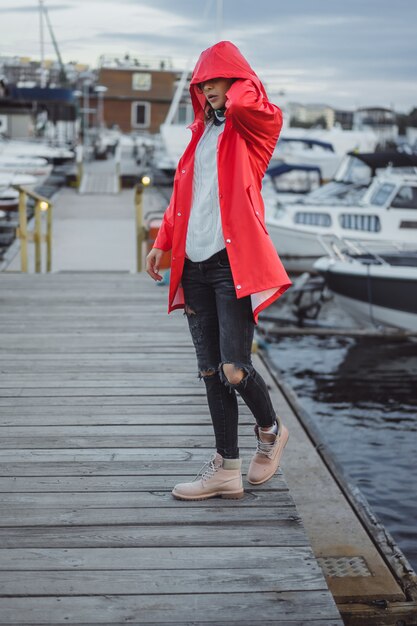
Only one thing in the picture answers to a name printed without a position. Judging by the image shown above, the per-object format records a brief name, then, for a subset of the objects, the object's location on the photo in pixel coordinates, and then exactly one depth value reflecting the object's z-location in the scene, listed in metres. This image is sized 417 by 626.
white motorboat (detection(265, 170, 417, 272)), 18.80
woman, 3.43
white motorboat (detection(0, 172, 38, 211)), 21.98
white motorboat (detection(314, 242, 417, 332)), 13.63
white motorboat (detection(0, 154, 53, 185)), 30.62
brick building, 73.50
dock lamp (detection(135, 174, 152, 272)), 10.80
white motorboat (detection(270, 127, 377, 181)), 37.56
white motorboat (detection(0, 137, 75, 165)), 37.06
